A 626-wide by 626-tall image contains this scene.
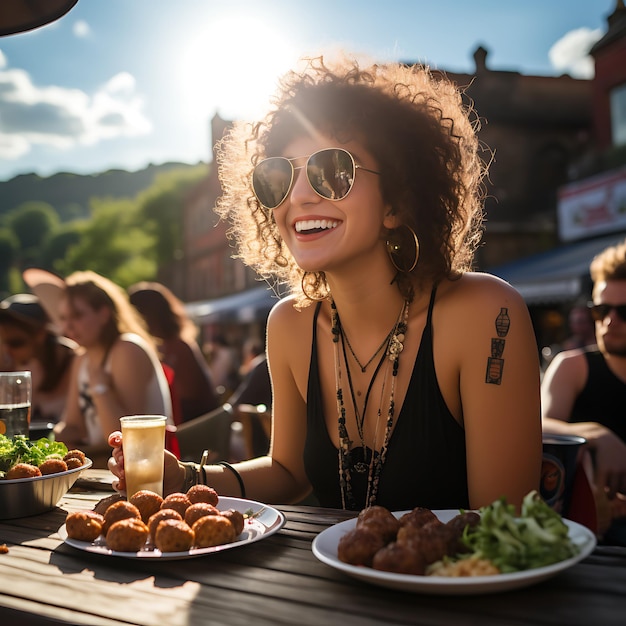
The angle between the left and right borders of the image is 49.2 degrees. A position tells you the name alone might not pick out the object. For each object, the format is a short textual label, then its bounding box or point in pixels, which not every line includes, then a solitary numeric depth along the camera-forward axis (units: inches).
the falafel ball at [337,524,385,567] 50.9
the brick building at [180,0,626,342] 743.1
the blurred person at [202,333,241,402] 425.1
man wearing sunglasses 128.1
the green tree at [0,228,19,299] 4851.6
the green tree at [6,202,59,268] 5551.2
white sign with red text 607.5
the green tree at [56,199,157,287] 2440.9
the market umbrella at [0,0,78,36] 78.6
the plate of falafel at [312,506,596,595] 45.6
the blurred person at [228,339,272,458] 181.5
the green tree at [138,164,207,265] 2377.0
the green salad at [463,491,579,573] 47.4
